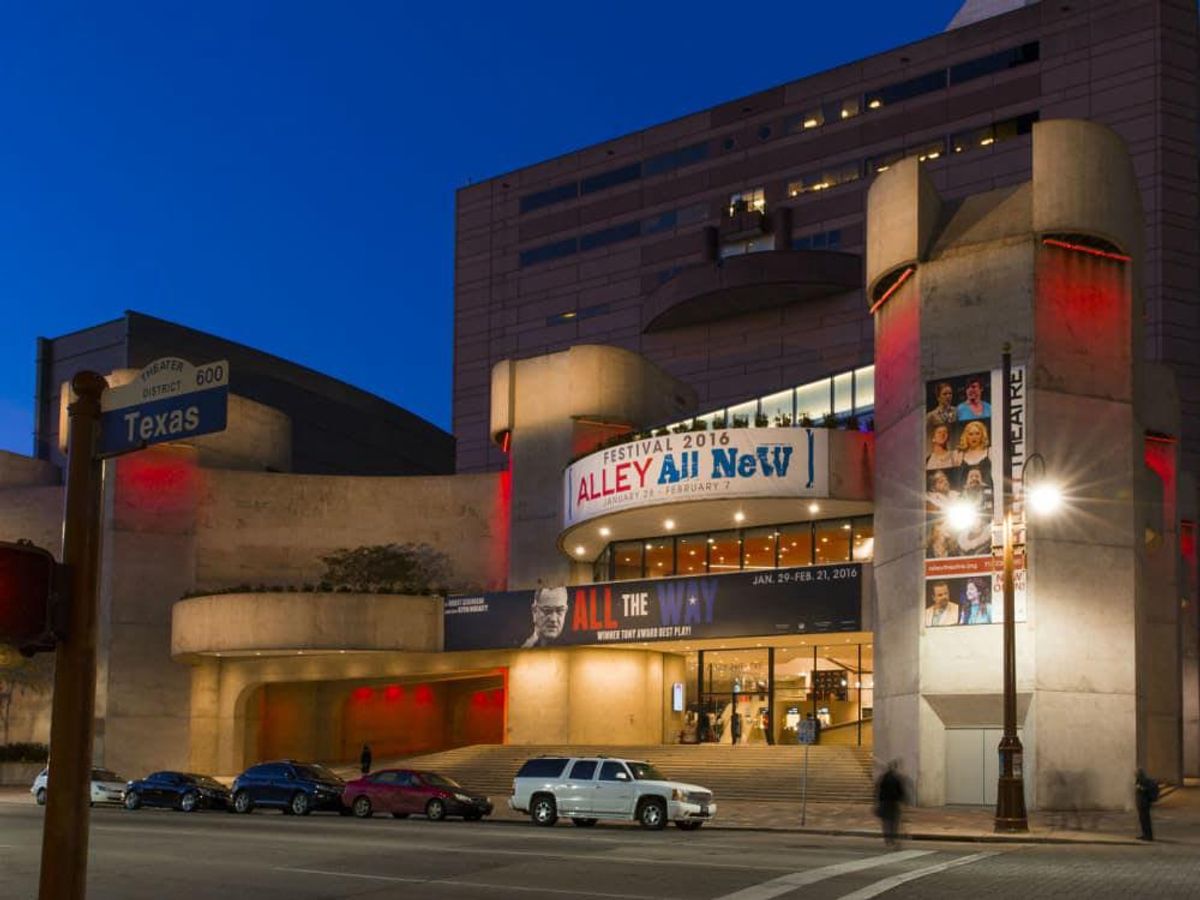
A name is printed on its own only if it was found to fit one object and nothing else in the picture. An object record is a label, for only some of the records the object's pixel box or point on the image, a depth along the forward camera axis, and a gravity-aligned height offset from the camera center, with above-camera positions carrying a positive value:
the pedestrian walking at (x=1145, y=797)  28.78 -2.90
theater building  38.50 +5.34
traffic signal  7.07 +0.13
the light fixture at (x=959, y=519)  37.33 +3.07
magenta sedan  36.09 -4.00
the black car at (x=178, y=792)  41.00 -4.50
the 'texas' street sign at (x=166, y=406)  7.71 +1.14
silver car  43.69 -4.77
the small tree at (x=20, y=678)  61.50 -2.21
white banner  45.00 +5.23
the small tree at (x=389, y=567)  62.91 +2.68
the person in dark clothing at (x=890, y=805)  27.28 -2.98
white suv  31.36 -3.38
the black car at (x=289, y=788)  38.53 -4.09
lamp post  30.38 -2.36
